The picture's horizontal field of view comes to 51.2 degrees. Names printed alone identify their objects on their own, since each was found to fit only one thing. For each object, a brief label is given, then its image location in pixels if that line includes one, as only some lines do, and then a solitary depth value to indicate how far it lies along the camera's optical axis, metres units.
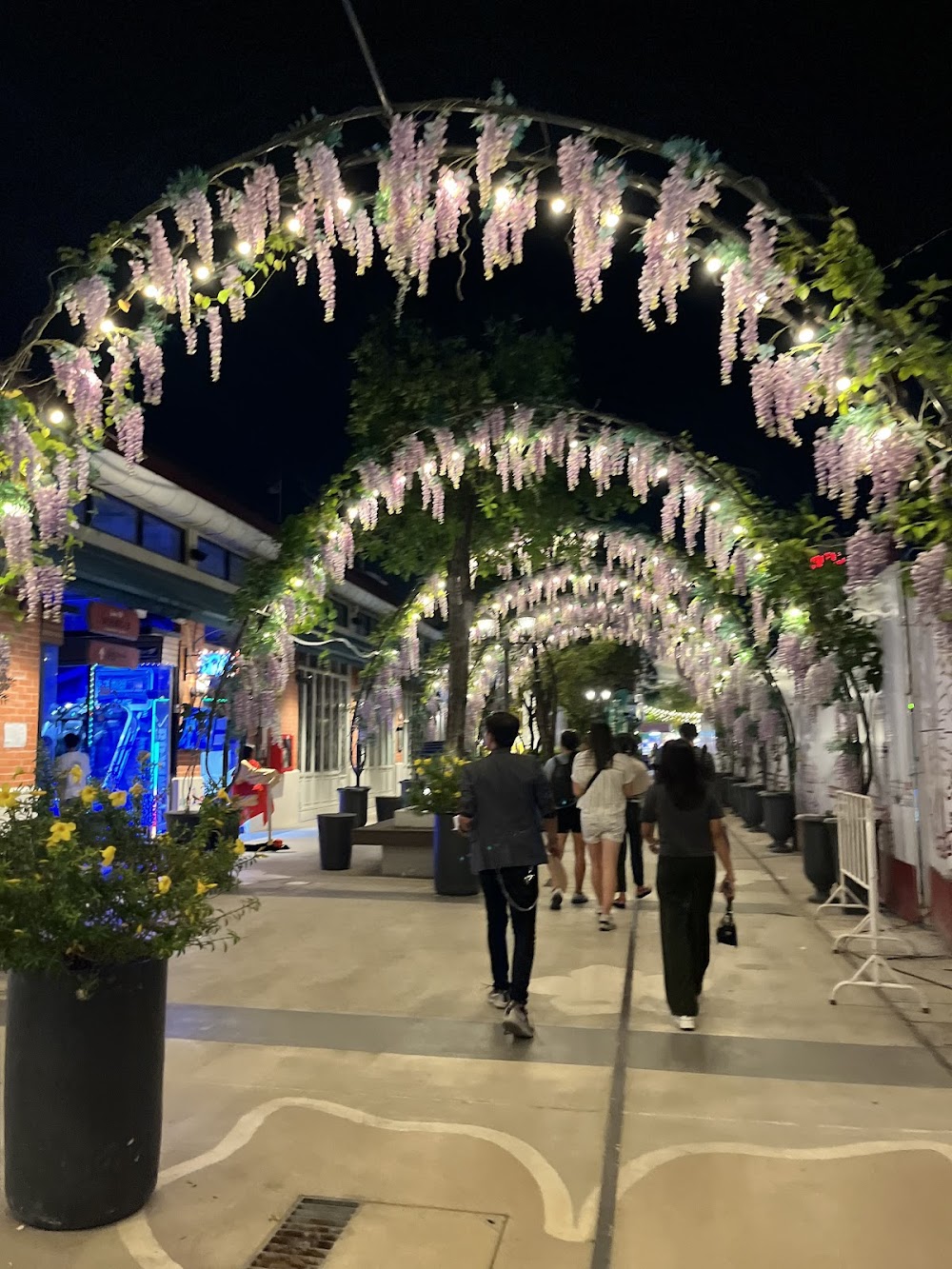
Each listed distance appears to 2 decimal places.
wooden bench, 11.94
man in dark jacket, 5.44
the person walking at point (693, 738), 8.74
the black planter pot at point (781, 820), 15.05
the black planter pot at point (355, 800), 16.08
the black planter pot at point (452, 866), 10.34
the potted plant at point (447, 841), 10.34
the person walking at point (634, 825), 9.20
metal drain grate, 3.07
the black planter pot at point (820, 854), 9.63
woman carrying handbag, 5.54
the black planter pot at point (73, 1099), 3.19
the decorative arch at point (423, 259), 5.74
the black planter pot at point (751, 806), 19.31
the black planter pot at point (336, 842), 12.61
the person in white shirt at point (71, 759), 9.37
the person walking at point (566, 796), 10.13
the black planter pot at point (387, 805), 17.42
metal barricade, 6.31
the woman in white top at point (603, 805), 8.48
